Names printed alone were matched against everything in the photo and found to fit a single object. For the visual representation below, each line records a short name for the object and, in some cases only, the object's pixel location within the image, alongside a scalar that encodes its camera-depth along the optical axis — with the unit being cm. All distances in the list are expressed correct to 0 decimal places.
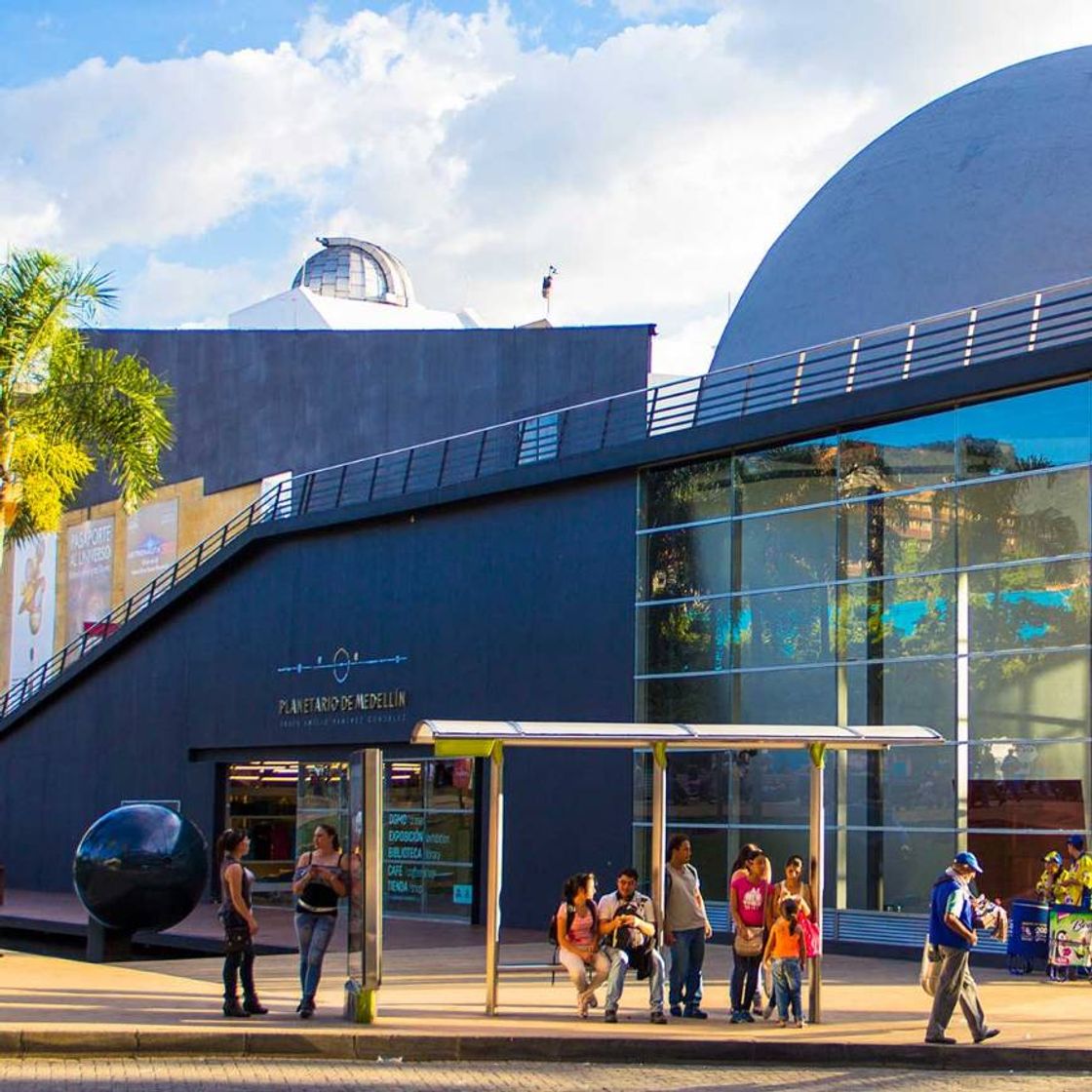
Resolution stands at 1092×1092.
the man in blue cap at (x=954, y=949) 1432
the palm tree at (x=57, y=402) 2325
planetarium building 2298
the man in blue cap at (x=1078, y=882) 2000
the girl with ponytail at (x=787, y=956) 1549
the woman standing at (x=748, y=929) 1606
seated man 1605
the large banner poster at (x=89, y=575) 5181
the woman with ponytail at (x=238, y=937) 1559
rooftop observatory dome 7069
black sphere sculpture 2234
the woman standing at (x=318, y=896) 1579
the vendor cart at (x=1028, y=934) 2070
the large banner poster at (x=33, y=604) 5431
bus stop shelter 1573
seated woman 1617
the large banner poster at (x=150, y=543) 4906
